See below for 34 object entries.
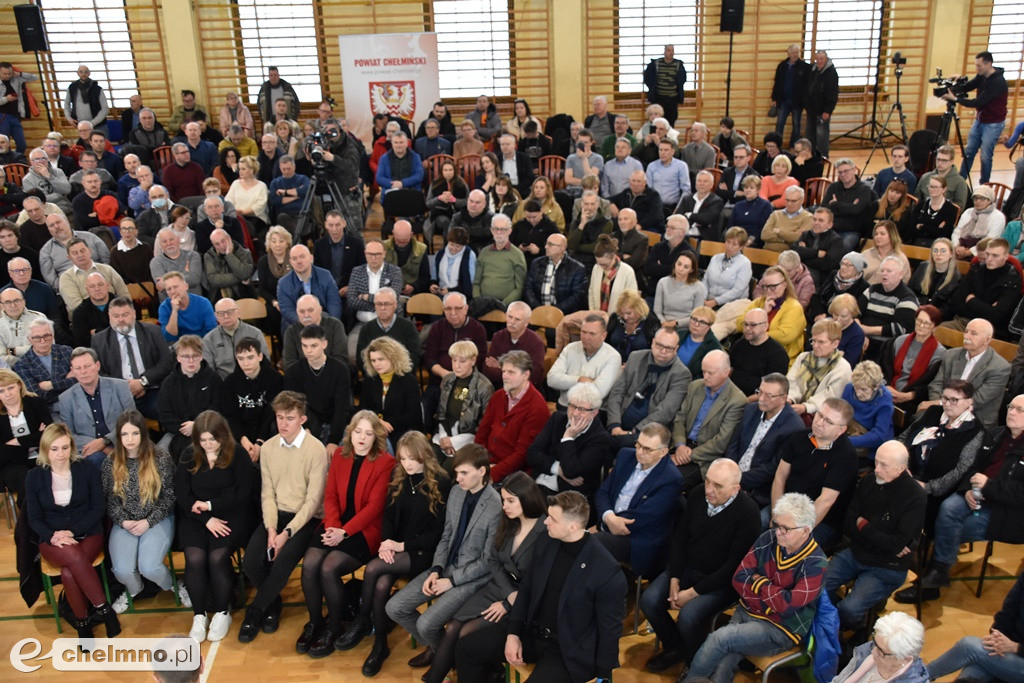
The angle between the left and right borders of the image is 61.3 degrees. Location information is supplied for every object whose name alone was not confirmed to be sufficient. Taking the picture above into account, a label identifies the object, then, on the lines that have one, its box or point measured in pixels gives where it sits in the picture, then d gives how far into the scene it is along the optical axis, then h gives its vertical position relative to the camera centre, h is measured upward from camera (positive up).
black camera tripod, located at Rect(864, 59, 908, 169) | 9.53 -0.83
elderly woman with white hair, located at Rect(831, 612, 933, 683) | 2.91 -1.95
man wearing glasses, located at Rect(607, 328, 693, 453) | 4.59 -1.69
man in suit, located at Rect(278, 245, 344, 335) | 5.93 -1.38
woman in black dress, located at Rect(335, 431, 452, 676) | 3.94 -2.04
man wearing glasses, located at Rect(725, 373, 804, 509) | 4.11 -1.73
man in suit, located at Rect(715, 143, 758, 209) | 7.68 -1.02
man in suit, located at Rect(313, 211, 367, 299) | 6.53 -1.30
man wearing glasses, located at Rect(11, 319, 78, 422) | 5.07 -1.58
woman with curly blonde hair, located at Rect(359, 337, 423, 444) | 4.74 -1.66
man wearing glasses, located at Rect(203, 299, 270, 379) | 5.25 -1.52
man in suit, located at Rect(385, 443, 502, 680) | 3.78 -2.09
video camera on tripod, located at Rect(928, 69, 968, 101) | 8.52 -0.33
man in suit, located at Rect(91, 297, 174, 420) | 5.22 -1.57
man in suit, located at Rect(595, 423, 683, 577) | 3.87 -1.94
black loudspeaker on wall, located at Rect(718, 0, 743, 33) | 10.50 +0.50
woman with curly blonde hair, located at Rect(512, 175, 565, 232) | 7.12 -1.08
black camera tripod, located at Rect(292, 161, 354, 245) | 7.47 -1.04
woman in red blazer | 4.00 -2.04
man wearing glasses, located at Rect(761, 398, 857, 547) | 3.84 -1.78
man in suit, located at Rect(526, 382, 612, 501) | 4.16 -1.79
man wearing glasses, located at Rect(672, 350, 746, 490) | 4.34 -1.74
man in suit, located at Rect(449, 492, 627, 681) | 3.27 -1.98
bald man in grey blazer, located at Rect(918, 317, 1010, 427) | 4.44 -1.60
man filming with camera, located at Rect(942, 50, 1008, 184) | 8.45 -0.55
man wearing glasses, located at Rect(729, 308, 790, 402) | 4.84 -1.60
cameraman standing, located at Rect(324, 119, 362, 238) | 8.09 -0.86
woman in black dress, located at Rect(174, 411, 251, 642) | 4.13 -2.00
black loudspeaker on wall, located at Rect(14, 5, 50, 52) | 10.40 +0.69
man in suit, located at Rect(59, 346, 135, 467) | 4.65 -1.66
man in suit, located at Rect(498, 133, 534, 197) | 8.43 -0.94
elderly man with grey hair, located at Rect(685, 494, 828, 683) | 3.35 -2.01
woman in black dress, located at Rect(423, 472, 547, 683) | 3.64 -2.04
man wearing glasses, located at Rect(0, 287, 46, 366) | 5.38 -1.42
